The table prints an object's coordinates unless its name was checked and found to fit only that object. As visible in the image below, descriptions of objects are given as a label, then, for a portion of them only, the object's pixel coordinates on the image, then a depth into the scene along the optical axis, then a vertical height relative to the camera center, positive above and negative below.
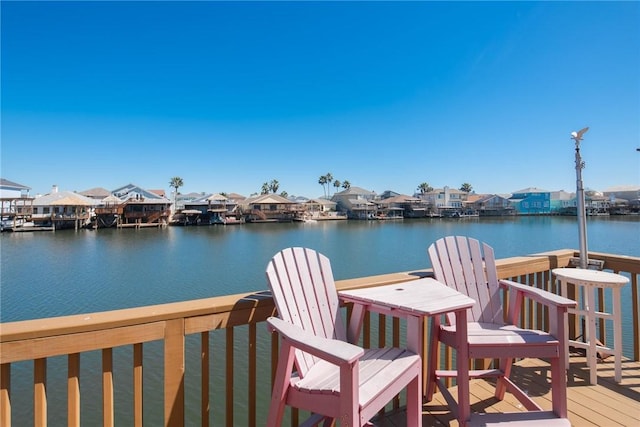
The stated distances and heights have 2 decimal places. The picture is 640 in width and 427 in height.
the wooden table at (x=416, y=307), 1.30 -0.43
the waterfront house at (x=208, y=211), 37.16 +0.61
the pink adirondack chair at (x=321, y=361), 0.92 -0.60
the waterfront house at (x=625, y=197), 49.06 +2.11
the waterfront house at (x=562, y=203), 52.06 +1.19
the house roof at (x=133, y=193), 37.40 +3.28
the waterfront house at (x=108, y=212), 31.84 +0.59
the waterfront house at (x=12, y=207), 27.81 +1.23
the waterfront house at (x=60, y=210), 29.30 +0.86
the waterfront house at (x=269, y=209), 41.03 +0.78
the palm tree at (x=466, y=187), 63.22 +5.29
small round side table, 1.99 -0.74
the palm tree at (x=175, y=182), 49.47 +5.89
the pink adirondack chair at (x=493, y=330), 1.49 -0.69
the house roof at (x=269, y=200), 41.38 +2.11
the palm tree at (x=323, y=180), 62.72 +7.34
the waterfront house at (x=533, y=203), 52.28 +1.32
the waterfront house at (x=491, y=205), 52.69 +0.98
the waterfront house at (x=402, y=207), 49.66 +0.92
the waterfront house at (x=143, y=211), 32.78 +0.65
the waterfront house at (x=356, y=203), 47.72 +1.82
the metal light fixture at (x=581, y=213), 2.43 -0.04
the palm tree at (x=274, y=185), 59.81 +6.11
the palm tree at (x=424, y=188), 58.89 +4.94
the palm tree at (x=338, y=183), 63.22 +6.55
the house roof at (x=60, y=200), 29.25 +1.88
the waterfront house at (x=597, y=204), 50.09 +0.81
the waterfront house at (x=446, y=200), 51.47 +2.16
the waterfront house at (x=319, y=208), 45.62 +0.95
